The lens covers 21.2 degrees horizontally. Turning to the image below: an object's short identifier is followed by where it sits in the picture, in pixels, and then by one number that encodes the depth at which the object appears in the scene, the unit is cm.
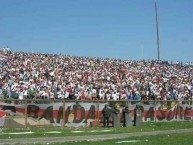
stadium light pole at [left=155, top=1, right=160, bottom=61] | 4981
